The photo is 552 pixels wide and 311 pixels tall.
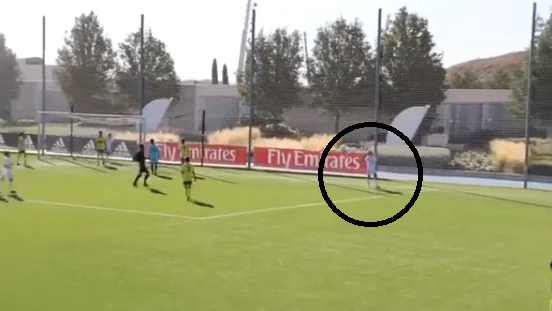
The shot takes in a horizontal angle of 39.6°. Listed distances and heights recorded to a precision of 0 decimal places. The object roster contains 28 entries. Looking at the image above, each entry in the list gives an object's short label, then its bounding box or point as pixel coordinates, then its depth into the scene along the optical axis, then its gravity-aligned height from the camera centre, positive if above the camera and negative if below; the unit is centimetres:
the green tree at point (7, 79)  5269 +264
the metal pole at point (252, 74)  4147 +274
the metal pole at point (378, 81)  3741 +234
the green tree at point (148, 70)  4775 +330
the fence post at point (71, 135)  4500 -96
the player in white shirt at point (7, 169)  2472 -170
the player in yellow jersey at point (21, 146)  3788 -146
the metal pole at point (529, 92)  3328 +180
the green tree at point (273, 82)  4238 +243
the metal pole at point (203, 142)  4118 -102
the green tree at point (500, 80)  4056 +297
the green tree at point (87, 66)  4959 +364
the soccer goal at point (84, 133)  4378 -81
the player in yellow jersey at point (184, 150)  3266 -119
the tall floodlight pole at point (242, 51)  5179 +540
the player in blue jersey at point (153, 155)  3431 -151
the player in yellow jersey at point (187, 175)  2412 -165
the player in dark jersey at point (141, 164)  2912 -164
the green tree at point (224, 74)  6144 +411
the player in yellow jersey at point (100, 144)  3959 -127
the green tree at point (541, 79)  3362 +242
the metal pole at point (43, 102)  4575 +93
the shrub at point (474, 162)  3703 -145
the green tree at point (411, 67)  3788 +313
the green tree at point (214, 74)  6862 +447
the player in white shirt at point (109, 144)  4231 -133
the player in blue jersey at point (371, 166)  3155 -155
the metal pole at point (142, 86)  4428 +205
